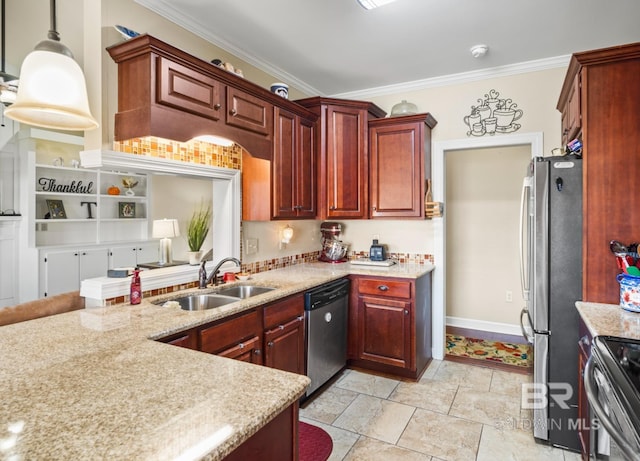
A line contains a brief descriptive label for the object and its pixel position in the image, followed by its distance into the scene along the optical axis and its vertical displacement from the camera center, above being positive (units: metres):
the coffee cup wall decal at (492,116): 3.43 +1.04
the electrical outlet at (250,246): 3.15 -0.13
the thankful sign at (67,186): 3.46 +0.41
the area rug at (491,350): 3.68 -1.26
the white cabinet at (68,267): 3.39 -0.33
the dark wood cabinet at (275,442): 1.00 -0.60
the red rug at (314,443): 2.18 -1.29
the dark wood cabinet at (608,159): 2.08 +0.39
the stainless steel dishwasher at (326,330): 2.79 -0.79
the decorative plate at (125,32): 2.11 +1.12
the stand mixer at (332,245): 3.96 -0.16
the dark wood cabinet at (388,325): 3.17 -0.82
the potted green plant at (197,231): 2.84 +0.00
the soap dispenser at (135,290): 2.12 -0.33
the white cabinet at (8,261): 3.38 -0.27
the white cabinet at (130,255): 3.13 -0.21
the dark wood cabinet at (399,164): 3.49 +0.61
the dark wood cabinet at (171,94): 2.03 +0.79
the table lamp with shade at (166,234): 2.86 -0.03
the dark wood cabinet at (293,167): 3.00 +0.53
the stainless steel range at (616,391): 1.05 -0.53
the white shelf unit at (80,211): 3.42 +0.19
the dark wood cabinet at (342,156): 3.49 +0.69
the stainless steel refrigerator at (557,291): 2.22 -0.37
